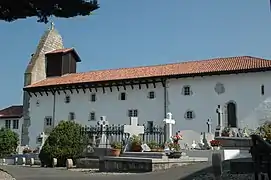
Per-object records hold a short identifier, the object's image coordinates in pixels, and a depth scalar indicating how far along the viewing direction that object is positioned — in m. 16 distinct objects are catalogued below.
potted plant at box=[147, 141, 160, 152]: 19.70
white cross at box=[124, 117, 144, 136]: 24.52
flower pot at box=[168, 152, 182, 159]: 17.29
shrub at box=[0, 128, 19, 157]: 42.22
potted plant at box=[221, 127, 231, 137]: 25.49
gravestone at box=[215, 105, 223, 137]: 27.44
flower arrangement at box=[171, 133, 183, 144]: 20.30
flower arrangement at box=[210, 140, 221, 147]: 20.82
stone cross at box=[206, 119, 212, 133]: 33.96
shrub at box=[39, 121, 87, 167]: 24.94
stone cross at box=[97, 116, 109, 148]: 26.86
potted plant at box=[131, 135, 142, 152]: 20.42
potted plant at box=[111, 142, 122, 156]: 20.03
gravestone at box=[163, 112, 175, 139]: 26.46
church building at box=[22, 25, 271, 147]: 35.34
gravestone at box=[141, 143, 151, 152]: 19.90
